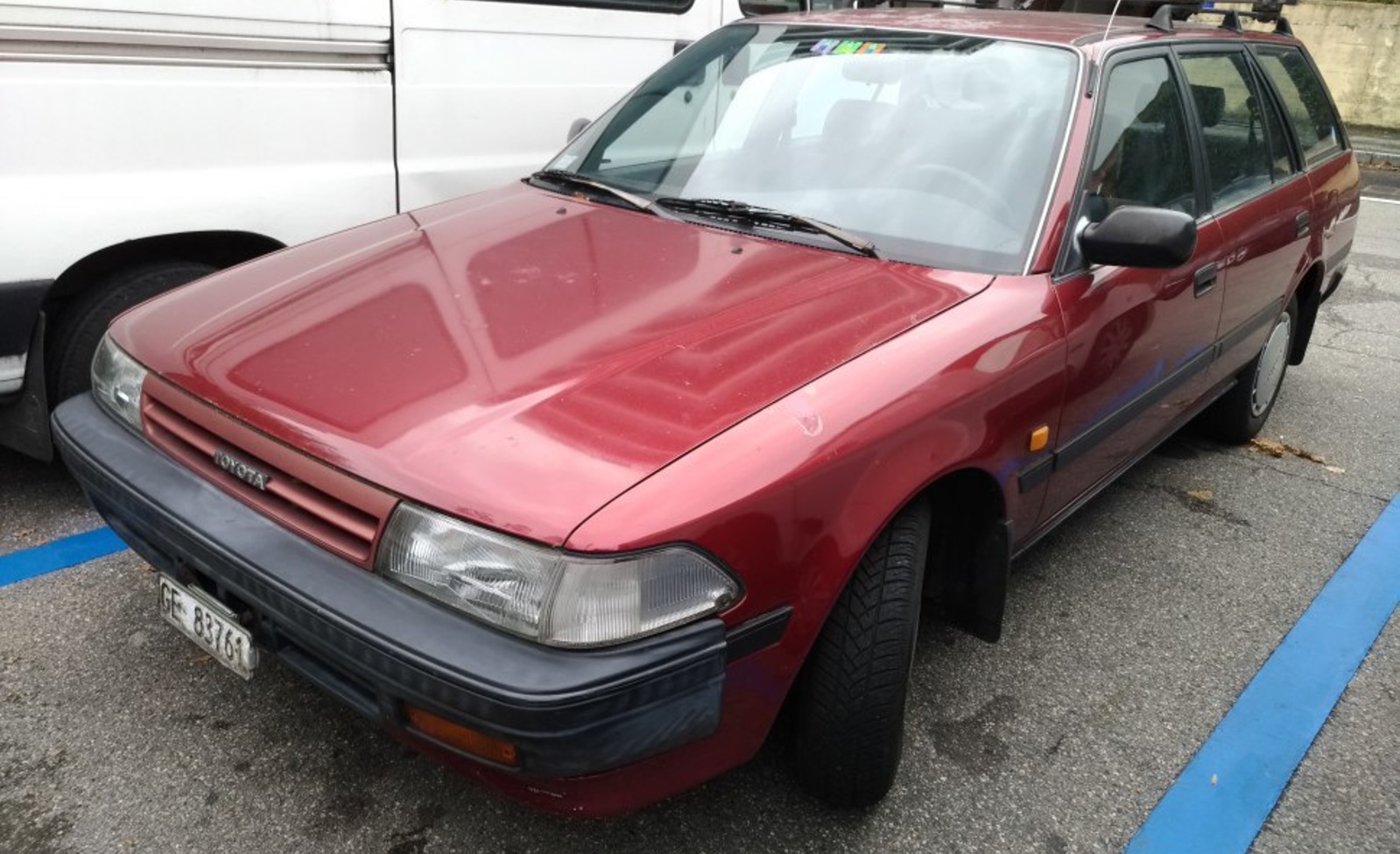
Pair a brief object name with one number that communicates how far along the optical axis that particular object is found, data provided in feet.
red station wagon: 5.57
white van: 9.75
